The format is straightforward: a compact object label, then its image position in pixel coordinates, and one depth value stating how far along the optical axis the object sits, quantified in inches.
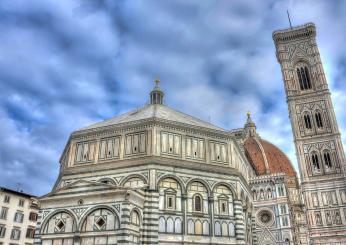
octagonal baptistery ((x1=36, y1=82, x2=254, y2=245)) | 792.9
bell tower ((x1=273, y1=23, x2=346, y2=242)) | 2101.4
